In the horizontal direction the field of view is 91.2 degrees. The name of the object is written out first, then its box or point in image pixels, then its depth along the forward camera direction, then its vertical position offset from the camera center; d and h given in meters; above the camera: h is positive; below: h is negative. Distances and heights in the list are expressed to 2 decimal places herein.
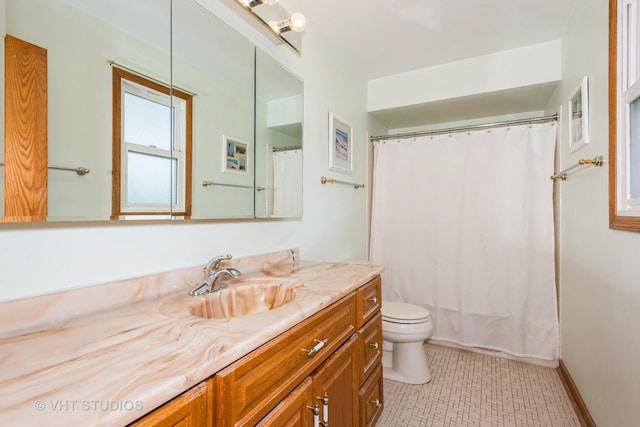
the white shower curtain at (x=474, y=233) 2.31 -0.15
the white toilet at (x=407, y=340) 2.03 -0.82
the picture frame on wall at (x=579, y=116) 1.62 +0.56
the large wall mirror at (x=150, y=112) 0.83 +0.36
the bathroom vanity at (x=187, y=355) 0.50 -0.28
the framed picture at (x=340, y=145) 2.19 +0.52
